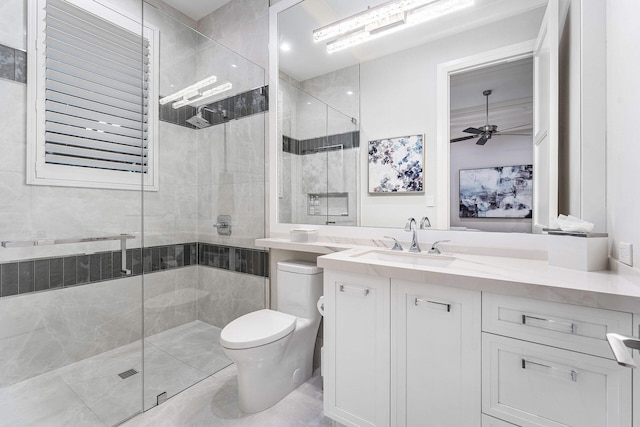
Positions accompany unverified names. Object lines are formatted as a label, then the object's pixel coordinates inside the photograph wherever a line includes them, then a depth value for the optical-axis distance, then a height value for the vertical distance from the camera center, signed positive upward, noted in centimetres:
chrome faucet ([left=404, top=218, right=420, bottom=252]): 159 -10
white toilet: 149 -71
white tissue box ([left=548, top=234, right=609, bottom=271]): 107 -15
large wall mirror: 135 +61
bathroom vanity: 85 -48
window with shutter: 169 +77
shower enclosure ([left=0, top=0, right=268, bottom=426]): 161 +3
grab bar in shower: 158 -17
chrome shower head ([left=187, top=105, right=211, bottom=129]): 213 +73
